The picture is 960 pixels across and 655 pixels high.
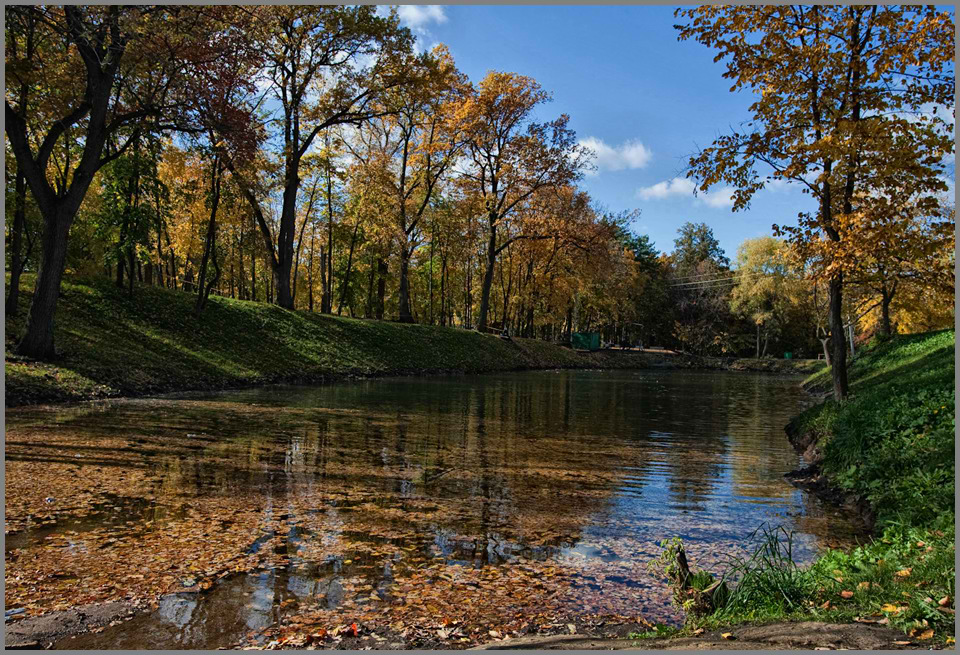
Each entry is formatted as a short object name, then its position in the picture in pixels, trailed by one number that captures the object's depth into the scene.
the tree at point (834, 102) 9.30
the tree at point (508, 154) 37.75
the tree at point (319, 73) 25.14
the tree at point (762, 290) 62.23
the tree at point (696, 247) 92.56
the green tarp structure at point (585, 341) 57.00
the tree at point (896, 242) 9.45
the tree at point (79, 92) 13.05
